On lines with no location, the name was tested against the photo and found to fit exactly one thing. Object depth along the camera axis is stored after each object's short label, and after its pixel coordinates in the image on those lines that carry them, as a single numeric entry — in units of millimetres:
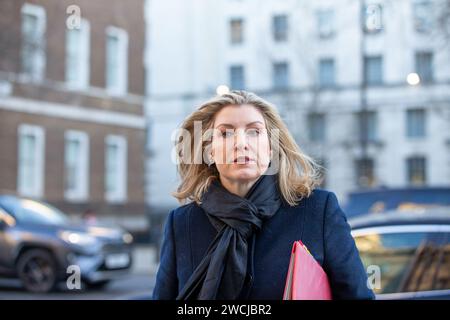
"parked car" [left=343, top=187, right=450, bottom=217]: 9016
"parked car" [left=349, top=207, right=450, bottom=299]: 4336
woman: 2188
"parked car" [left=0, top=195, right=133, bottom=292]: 11195
